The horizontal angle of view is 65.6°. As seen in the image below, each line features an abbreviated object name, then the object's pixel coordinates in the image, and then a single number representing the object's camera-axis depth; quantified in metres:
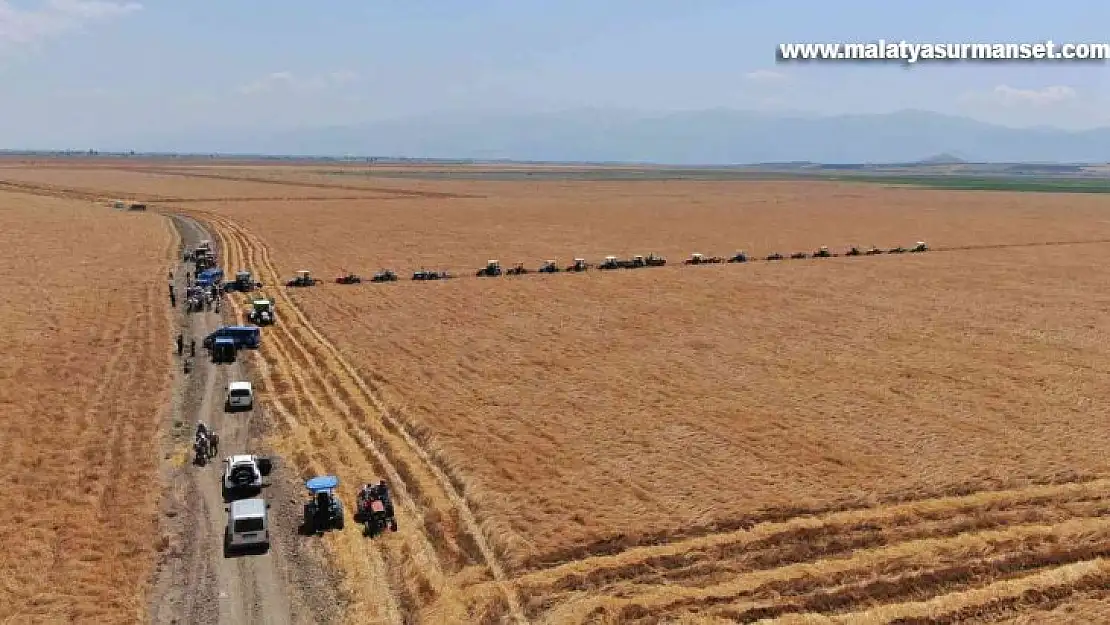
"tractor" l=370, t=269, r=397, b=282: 79.31
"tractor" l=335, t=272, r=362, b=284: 77.57
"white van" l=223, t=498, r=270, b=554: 27.52
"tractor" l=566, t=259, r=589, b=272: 86.81
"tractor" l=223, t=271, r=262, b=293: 74.25
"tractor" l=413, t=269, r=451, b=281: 79.82
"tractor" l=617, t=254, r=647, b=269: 89.16
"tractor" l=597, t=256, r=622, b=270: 88.00
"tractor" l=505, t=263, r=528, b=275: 83.62
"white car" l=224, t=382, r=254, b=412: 41.53
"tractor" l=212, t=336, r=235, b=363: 50.31
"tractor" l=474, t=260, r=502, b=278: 82.62
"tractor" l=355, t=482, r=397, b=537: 29.19
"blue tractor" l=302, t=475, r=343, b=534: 29.38
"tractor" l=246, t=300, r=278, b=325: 60.84
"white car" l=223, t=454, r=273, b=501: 31.70
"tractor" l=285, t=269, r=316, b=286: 76.69
